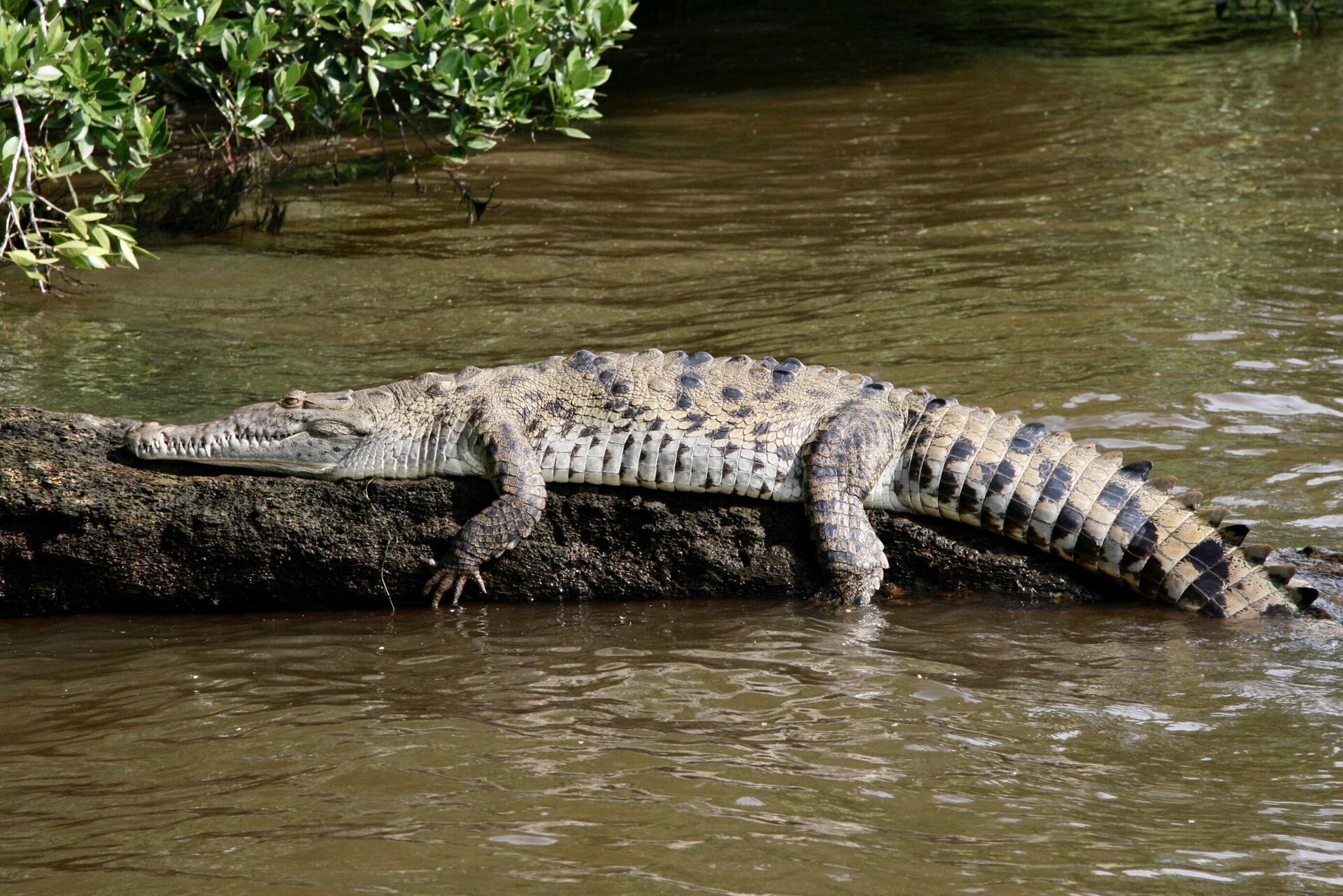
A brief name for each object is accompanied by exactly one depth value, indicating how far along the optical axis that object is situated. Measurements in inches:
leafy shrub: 519.2
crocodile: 375.2
